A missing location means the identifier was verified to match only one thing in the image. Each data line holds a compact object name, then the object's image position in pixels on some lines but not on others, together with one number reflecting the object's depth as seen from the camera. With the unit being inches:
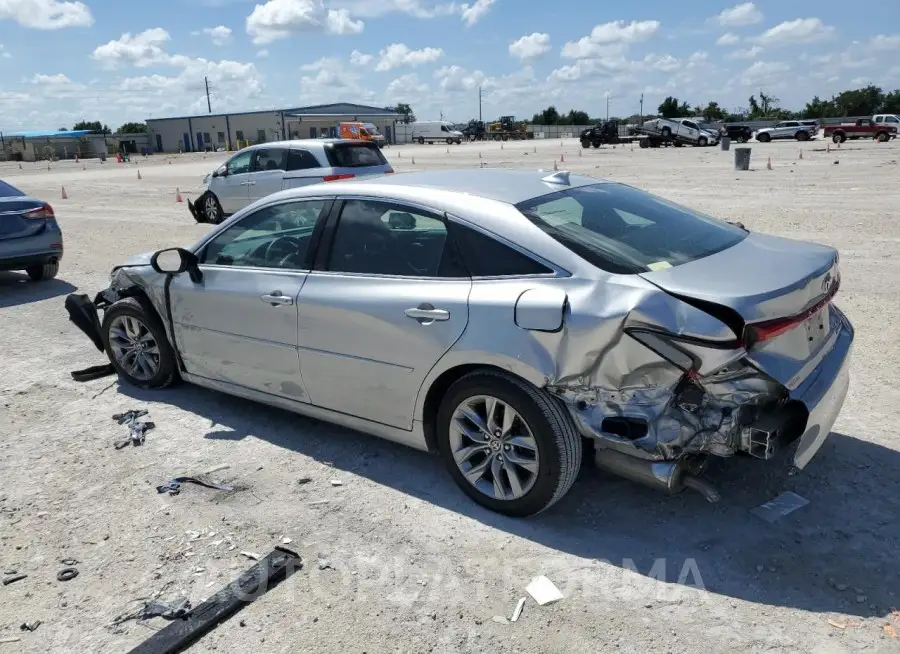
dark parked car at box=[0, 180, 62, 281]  356.2
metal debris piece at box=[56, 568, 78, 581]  126.8
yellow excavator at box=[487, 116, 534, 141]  3329.2
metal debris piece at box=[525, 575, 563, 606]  117.0
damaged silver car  118.8
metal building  2973.4
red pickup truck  1676.9
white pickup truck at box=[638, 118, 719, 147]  1806.1
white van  2994.6
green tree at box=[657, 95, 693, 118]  3894.2
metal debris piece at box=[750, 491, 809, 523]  136.4
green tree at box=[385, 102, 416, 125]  5929.6
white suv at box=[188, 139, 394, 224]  537.3
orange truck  2141.4
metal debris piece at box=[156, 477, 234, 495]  156.6
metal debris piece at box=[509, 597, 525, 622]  112.7
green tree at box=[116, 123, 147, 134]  4523.6
